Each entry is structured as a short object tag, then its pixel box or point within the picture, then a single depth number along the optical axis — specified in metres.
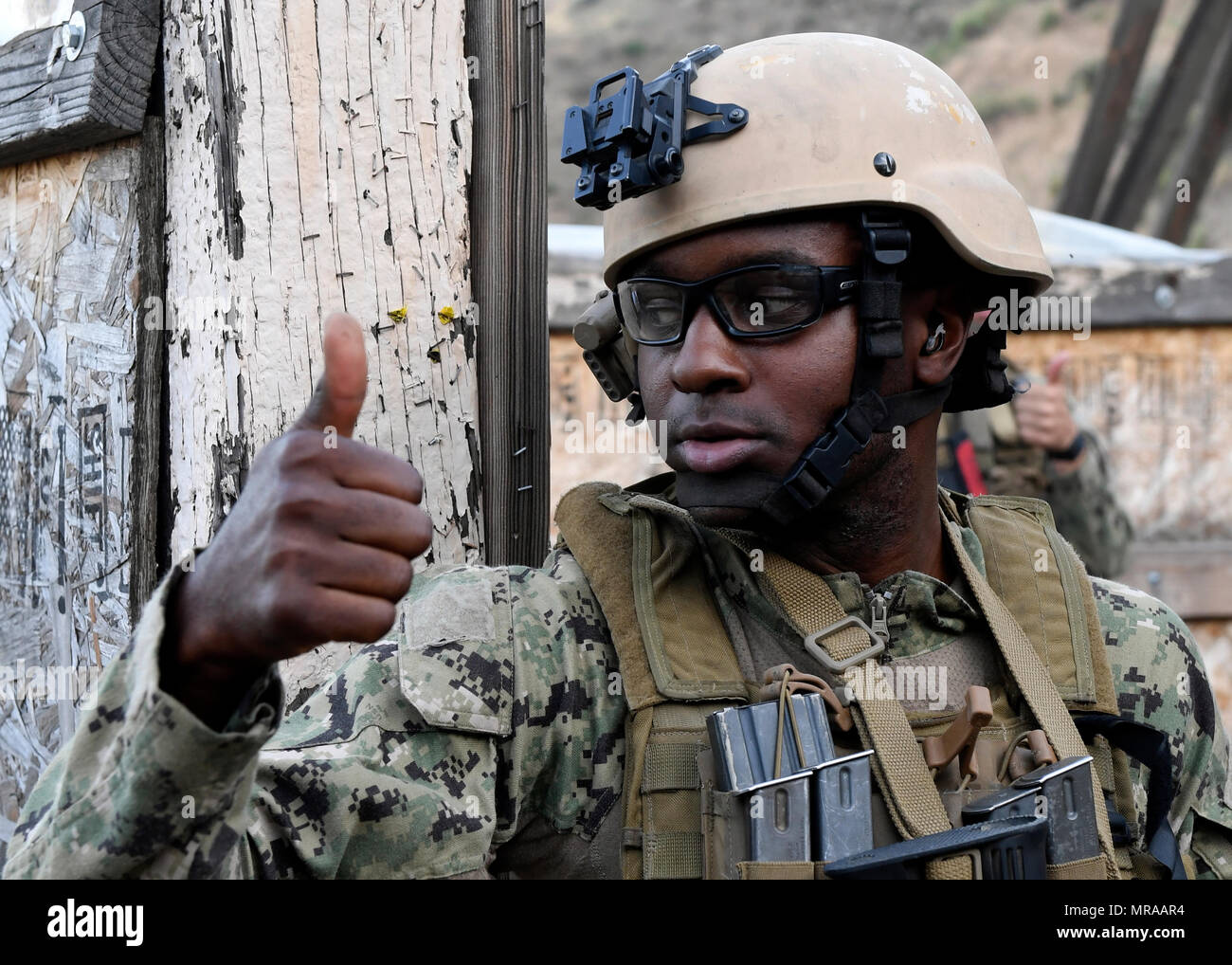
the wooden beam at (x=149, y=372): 2.24
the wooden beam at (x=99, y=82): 2.20
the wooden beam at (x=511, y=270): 2.41
